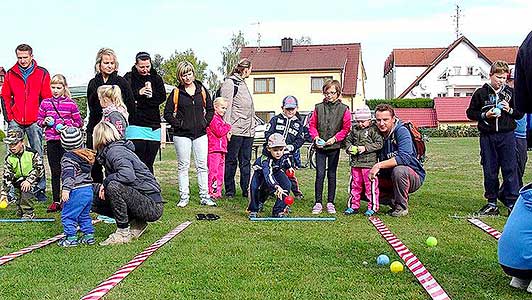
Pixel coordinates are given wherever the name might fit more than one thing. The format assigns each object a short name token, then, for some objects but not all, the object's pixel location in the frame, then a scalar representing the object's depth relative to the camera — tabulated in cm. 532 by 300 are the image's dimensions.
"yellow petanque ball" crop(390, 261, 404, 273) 548
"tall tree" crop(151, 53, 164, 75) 6854
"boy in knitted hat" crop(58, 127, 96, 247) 694
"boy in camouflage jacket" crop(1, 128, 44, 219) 866
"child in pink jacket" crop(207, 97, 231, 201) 1103
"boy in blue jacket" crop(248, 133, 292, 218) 880
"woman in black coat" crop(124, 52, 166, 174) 899
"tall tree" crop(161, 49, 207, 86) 5200
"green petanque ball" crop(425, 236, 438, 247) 666
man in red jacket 967
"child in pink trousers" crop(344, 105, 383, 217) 912
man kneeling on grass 880
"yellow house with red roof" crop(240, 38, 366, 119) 5503
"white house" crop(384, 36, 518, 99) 6719
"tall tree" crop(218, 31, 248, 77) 7250
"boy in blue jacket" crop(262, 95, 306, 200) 1084
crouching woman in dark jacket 693
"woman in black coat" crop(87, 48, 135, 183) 848
